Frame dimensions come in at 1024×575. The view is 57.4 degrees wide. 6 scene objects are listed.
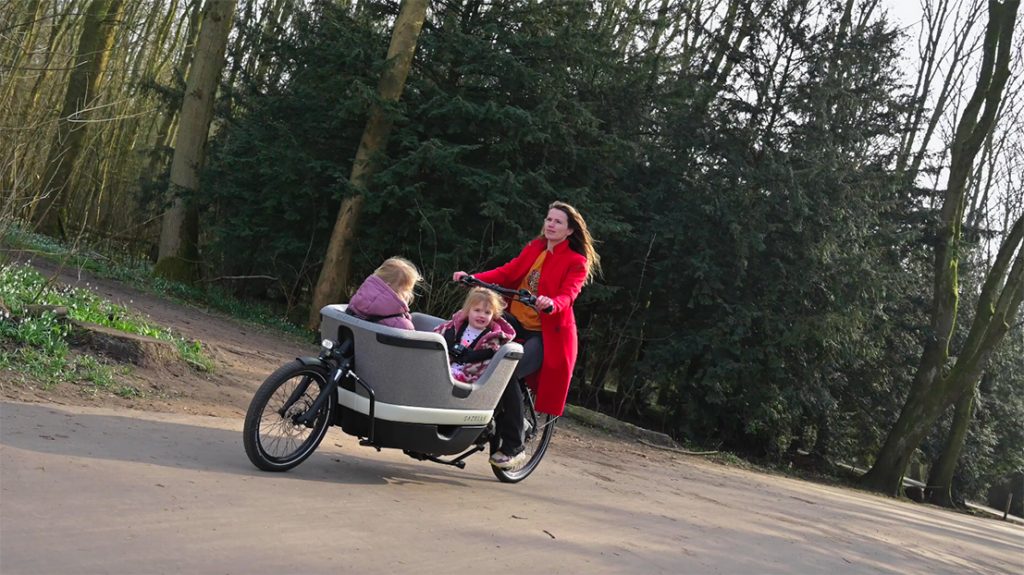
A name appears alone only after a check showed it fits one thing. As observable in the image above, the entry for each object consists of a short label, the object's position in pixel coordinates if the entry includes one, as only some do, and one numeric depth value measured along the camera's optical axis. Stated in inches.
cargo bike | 204.1
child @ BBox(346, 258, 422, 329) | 217.3
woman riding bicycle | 249.8
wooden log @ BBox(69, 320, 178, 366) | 292.0
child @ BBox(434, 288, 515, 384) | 241.4
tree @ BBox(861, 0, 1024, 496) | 733.3
